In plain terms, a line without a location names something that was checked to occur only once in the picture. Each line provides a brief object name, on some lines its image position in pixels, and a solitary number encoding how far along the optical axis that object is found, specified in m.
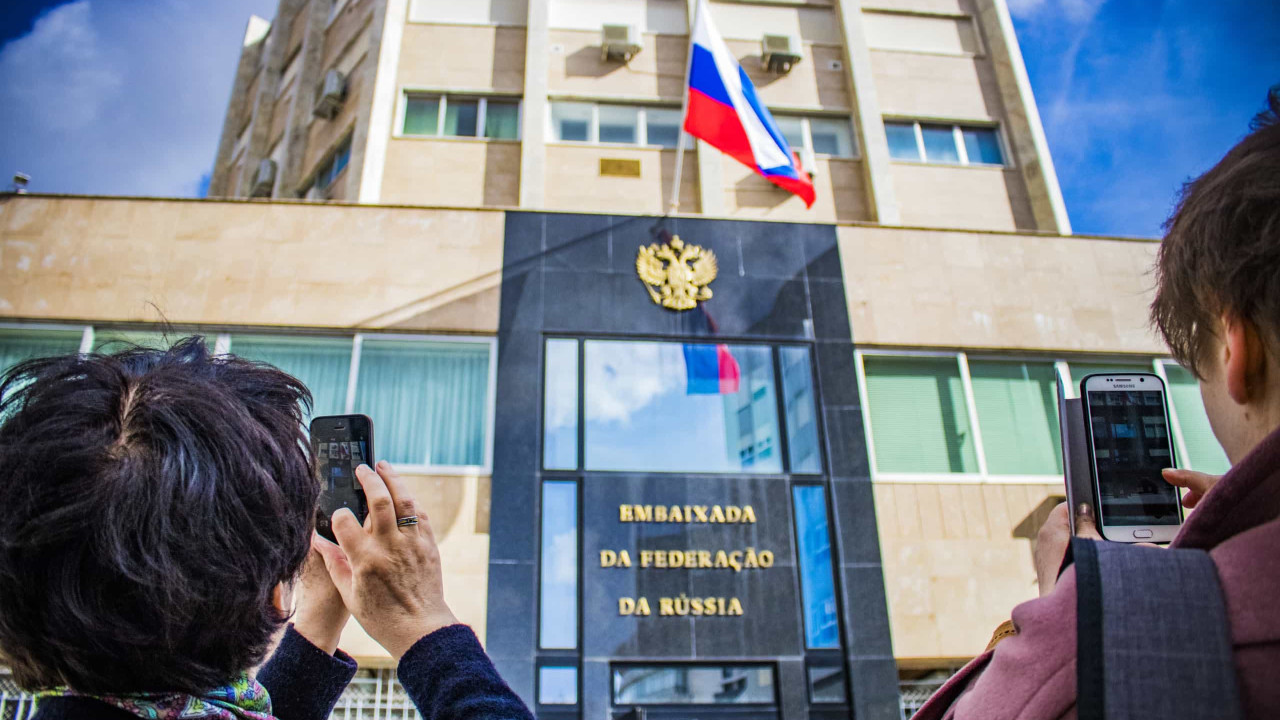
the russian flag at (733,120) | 10.91
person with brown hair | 1.02
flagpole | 11.20
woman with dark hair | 1.25
